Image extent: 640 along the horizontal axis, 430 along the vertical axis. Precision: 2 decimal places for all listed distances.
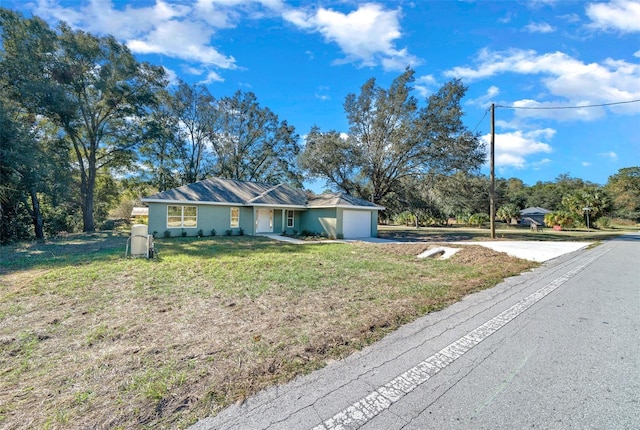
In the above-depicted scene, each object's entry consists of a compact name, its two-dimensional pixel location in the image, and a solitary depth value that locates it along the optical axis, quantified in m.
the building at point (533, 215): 41.53
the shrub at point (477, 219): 38.78
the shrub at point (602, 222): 33.12
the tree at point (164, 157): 26.34
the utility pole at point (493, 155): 17.27
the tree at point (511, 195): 50.58
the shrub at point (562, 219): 29.69
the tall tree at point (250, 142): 28.12
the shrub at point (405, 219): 41.50
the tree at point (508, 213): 43.16
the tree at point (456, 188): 23.02
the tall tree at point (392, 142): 21.88
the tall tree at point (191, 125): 27.00
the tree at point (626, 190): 44.22
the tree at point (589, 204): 30.19
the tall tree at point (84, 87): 17.28
